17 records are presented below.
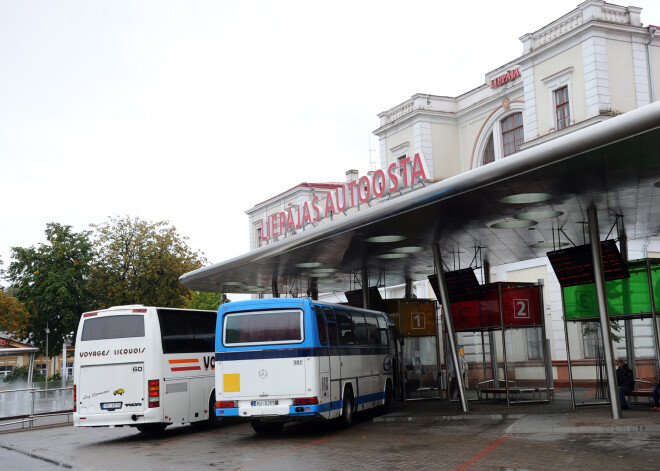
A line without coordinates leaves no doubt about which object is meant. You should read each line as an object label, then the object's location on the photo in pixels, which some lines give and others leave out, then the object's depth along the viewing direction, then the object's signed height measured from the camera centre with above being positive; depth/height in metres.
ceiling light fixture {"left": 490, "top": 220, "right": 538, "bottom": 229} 17.83 +2.81
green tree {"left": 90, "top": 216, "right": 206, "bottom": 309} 42.78 +4.98
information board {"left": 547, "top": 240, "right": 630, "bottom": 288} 16.39 +1.63
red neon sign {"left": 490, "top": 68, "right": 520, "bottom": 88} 36.44 +13.16
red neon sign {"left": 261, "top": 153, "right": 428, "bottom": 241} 33.22 +7.70
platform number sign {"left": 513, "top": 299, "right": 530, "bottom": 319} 20.88 +0.83
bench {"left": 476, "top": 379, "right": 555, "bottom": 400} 21.05 -1.53
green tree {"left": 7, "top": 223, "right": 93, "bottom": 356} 47.03 +4.81
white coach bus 16.39 -0.41
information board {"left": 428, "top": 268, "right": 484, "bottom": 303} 19.91 +1.49
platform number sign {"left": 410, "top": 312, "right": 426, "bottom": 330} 24.03 +0.68
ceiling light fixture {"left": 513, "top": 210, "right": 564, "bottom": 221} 16.73 +2.83
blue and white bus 15.27 -0.33
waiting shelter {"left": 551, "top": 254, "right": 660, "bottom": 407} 16.67 +0.76
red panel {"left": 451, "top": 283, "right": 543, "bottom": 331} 20.88 +0.93
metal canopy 11.95 +2.81
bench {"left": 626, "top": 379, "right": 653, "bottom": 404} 17.21 -1.36
